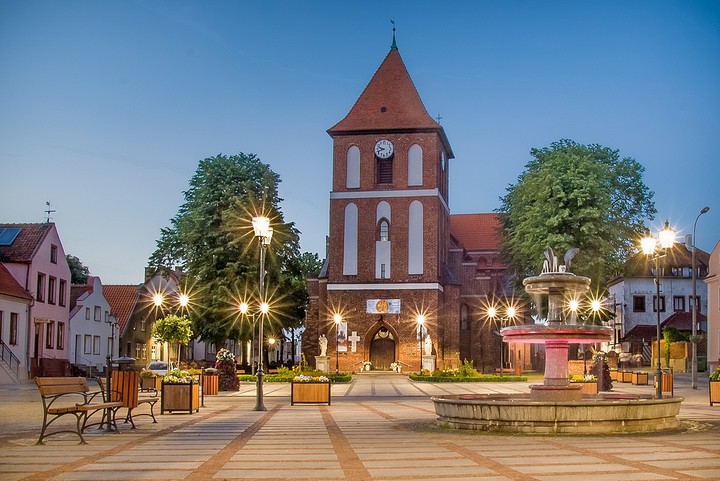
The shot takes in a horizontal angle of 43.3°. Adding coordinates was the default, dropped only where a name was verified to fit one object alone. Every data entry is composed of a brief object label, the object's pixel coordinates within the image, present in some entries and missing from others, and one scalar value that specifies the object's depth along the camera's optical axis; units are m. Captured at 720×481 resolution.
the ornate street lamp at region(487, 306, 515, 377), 55.53
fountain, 15.83
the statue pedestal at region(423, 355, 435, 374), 55.44
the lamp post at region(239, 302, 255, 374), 46.15
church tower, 57.62
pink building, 46.44
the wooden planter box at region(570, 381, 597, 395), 27.34
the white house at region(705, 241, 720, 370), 54.50
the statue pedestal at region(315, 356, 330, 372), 55.62
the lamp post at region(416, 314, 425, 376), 56.09
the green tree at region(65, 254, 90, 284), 79.75
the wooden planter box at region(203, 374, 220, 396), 30.94
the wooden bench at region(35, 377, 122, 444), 14.14
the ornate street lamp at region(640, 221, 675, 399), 25.59
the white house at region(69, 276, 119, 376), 54.81
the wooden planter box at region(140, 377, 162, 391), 31.00
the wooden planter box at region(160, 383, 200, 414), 21.17
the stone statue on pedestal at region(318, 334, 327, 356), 56.51
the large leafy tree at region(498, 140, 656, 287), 49.16
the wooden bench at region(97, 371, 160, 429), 17.61
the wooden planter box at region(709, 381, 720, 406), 24.79
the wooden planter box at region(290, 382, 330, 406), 25.59
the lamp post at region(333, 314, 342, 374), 57.53
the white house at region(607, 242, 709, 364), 76.69
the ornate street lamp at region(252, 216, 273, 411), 25.20
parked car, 50.34
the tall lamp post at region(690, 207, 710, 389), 36.66
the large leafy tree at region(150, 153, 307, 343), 53.47
